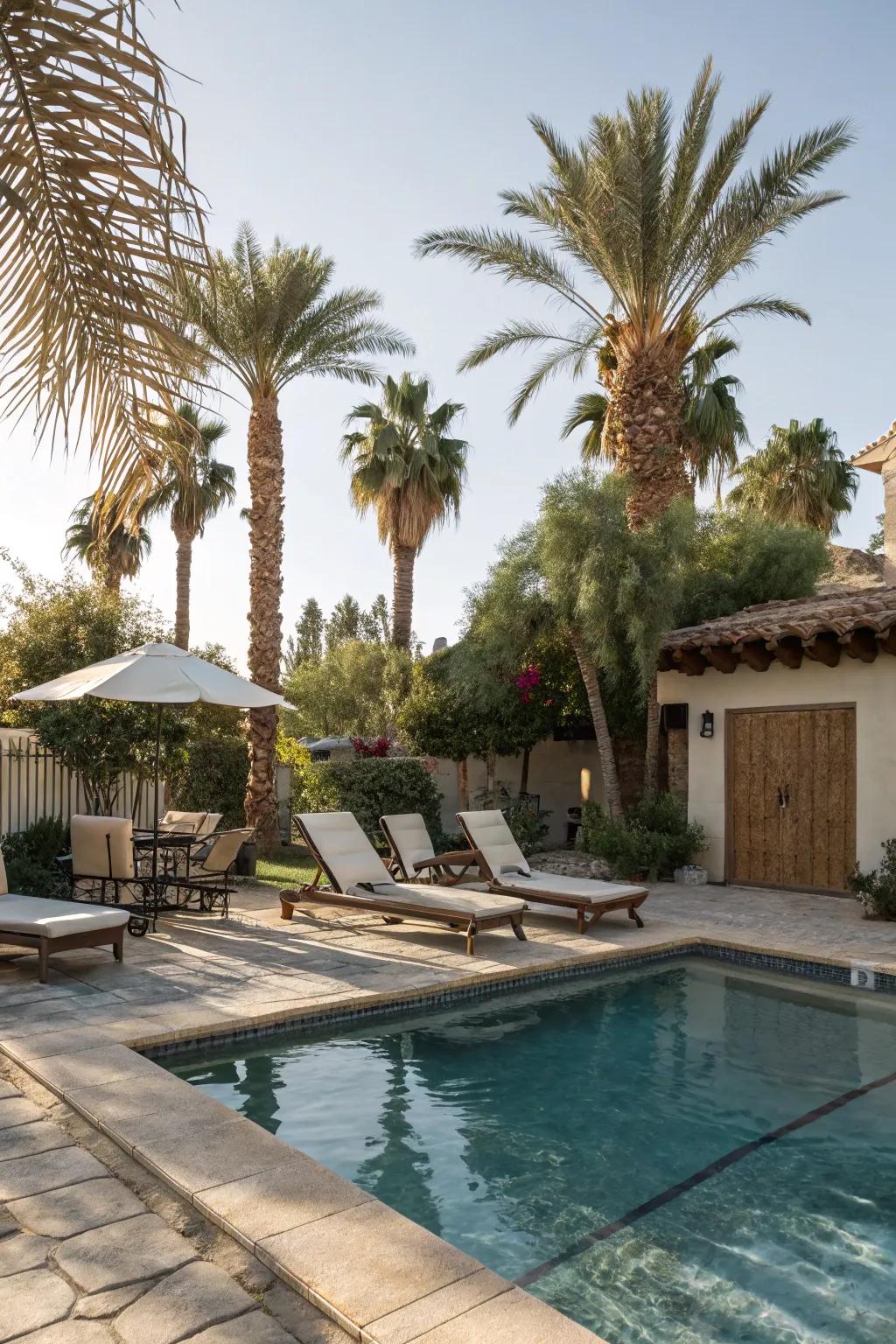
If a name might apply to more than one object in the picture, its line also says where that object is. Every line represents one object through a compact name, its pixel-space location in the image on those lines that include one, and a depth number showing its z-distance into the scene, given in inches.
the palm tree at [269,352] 602.5
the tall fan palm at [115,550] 1242.0
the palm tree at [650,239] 552.7
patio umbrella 362.0
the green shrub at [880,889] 417.1
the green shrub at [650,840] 530.9
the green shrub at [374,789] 627.8
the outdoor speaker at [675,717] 589.3
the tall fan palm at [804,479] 1045.8
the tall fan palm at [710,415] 732.7
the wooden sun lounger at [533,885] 384.8
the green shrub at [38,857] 397.1
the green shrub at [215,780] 676.7
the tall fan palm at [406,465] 973.8
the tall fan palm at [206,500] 1067.9
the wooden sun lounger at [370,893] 345.1
